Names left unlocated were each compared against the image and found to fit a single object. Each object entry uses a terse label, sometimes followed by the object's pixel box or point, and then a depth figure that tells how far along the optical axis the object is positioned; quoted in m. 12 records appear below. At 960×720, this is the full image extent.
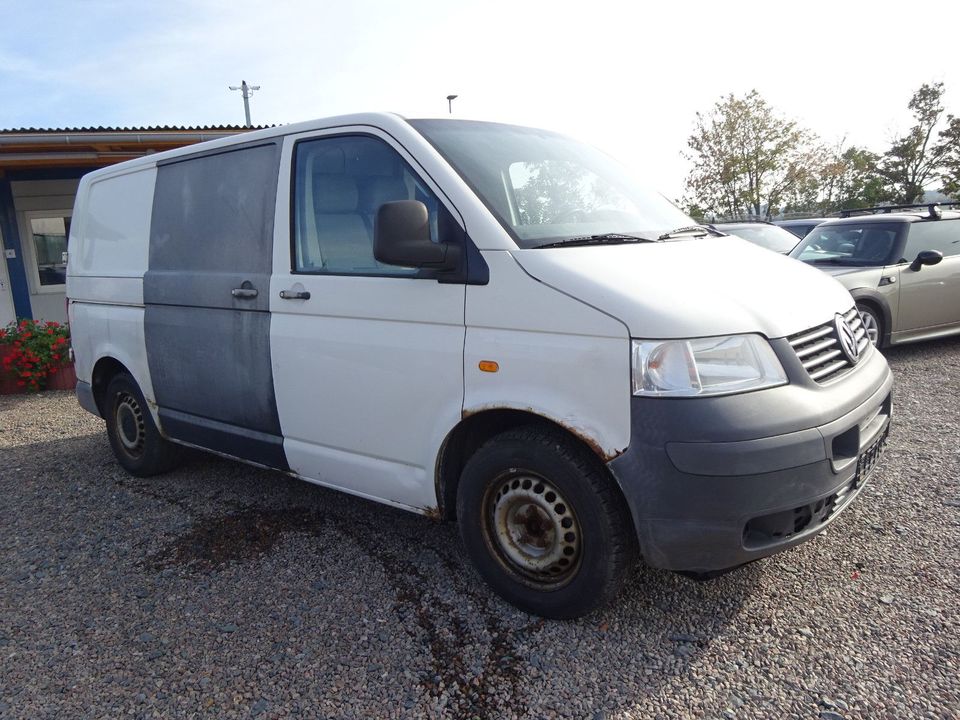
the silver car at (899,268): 7.87
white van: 2.49
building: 10.93
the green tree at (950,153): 36.59
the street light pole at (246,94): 28.84
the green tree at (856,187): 39.22
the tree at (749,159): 34.38
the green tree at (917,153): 38.45
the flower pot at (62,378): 8.80
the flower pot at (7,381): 8.56
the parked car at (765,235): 11.55
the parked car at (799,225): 13.77
